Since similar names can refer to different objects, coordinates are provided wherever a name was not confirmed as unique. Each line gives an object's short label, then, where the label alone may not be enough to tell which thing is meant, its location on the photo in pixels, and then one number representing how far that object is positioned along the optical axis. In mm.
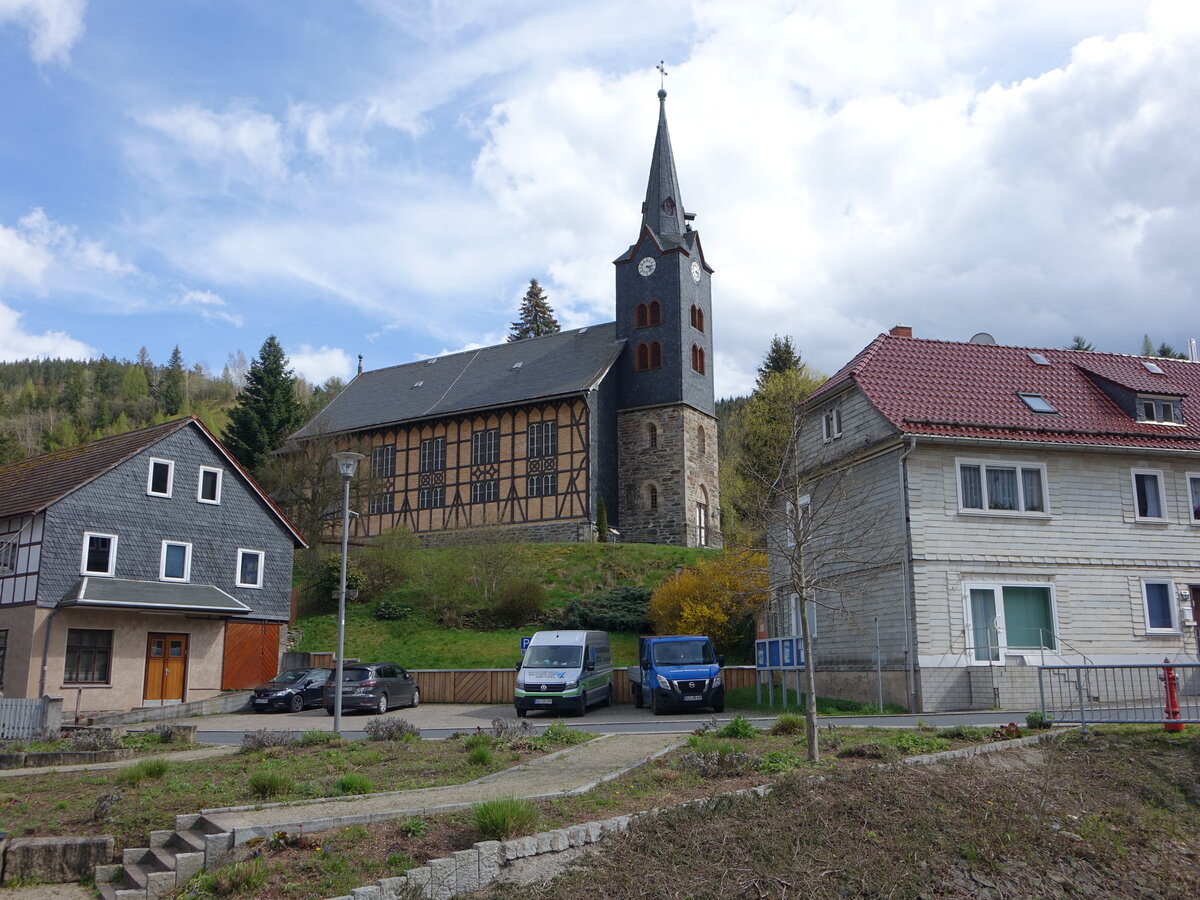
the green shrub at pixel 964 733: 14767
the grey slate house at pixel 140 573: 31031
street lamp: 20656
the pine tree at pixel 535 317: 84312
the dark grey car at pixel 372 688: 29672
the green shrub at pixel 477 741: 15601
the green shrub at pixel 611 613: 38812
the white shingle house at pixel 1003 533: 24047
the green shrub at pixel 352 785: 12164
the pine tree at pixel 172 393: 124375
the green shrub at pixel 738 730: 15680
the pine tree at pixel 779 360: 59188
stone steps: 9906
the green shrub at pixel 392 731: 18031
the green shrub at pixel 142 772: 14063
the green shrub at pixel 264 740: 17114
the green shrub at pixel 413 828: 9891
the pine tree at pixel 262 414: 60500
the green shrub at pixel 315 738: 17641
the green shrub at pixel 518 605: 40094
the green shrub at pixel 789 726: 16141
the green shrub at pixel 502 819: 9570
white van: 26094
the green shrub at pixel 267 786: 12170
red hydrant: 14938
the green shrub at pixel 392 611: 41500
